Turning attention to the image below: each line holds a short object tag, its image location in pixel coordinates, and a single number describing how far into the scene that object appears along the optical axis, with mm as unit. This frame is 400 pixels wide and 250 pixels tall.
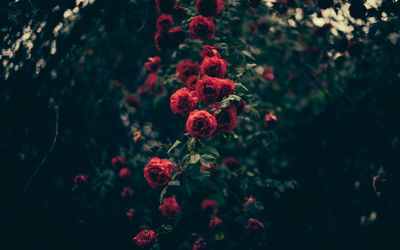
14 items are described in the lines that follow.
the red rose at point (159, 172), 1312
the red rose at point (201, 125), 1200
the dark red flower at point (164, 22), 1709
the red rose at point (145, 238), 1537
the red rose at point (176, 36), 1720
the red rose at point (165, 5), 1604
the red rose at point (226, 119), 1309
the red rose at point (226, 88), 1286
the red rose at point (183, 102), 1309
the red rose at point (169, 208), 1703
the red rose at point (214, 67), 1367
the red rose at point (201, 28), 1570
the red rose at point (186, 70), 1666
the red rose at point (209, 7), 1541
